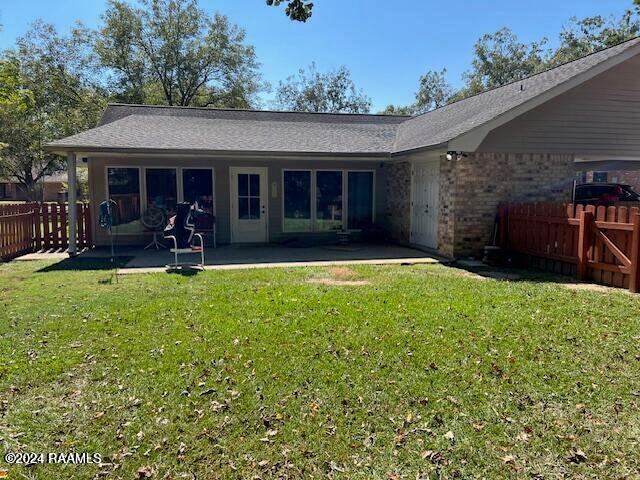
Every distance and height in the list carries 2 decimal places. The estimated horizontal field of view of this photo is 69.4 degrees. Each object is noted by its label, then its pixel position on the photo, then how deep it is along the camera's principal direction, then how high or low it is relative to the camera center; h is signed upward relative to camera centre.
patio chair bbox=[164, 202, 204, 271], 9.59 -0.54
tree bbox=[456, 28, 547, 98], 38.78 +12.34
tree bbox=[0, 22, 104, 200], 27.02 +6.41
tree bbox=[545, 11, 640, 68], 32.06 +12.38
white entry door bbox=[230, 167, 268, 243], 12.97 -0.05
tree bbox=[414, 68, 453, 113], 45.94 +11.38
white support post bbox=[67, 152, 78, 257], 10.68 +0.01
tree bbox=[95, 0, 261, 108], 29.62 +9.79
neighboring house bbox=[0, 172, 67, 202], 48.31 +1.21
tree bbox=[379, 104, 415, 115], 46.59 +9.57
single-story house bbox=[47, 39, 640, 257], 9.84 +1.12
